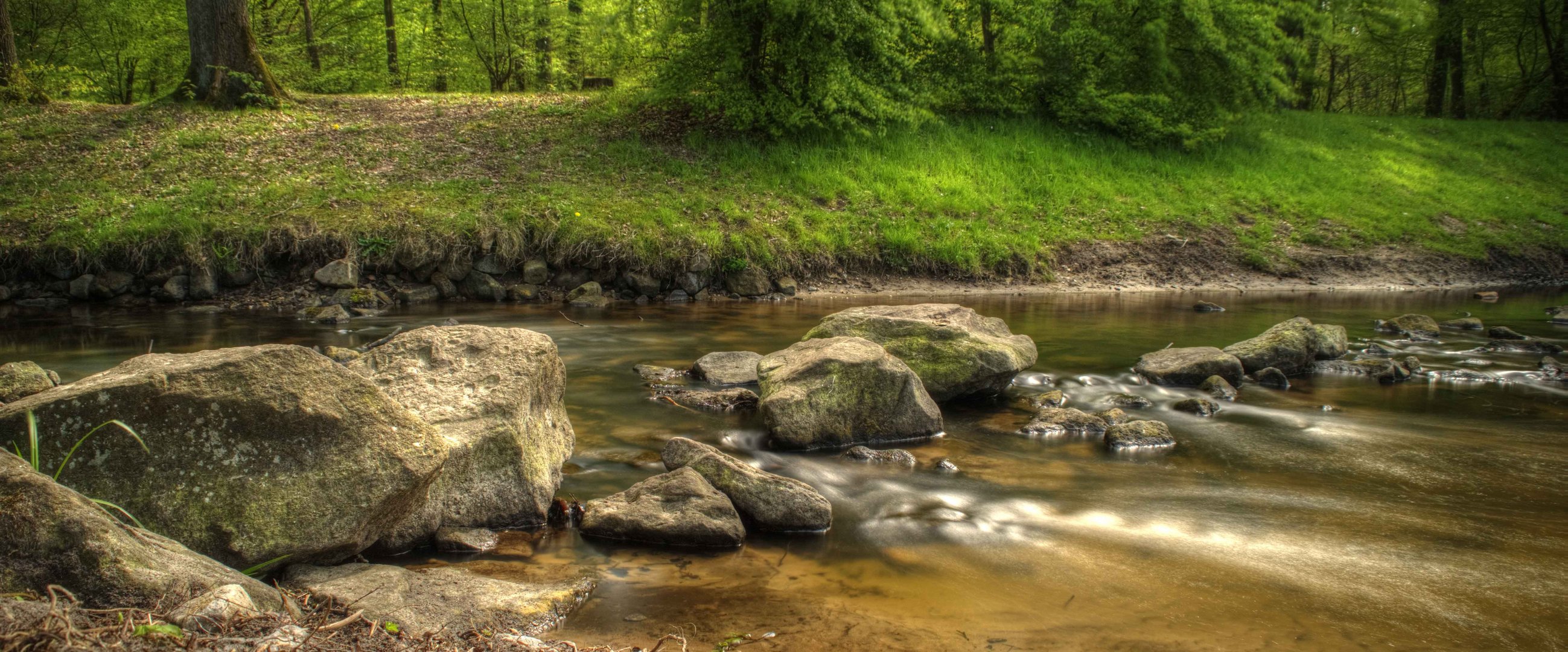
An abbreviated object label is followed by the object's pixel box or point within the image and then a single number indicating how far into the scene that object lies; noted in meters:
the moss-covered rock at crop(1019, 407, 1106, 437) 7.63
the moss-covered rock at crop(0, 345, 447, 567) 3.73
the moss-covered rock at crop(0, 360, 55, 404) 6.37
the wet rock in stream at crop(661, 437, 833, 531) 5.14
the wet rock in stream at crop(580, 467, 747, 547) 4.86
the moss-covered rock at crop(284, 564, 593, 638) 3.54
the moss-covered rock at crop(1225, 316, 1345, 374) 10.02
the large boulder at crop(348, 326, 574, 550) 4.88
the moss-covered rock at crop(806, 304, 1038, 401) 8.34
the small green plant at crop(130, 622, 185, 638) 2.51
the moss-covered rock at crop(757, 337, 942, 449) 6.89
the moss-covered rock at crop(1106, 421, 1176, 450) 7.20
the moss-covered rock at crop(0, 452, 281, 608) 2.89
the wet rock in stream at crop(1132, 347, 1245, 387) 9.46
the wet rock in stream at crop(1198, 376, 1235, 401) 9.00
